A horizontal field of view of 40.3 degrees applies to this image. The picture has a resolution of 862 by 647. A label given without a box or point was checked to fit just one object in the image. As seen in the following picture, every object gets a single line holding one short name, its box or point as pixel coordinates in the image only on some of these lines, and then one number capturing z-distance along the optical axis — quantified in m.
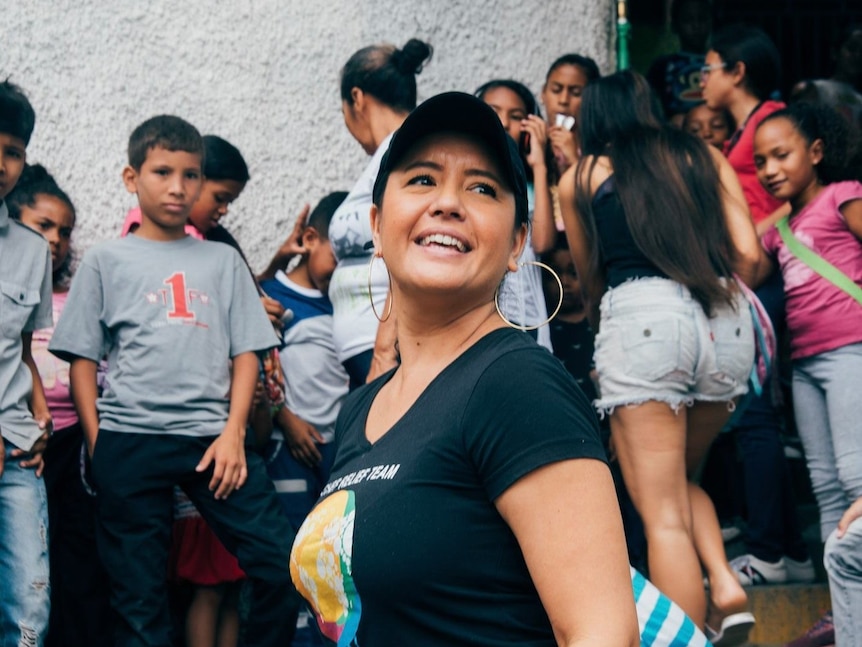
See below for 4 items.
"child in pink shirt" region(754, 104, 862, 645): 4.11
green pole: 5.60
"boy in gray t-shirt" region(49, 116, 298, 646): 3.58
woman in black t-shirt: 1.58
